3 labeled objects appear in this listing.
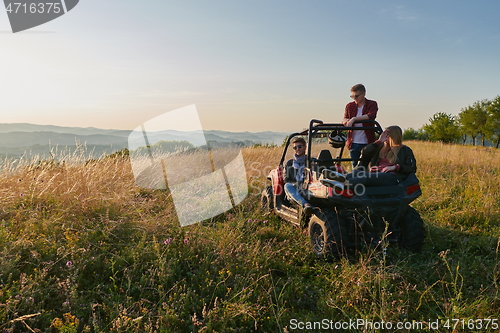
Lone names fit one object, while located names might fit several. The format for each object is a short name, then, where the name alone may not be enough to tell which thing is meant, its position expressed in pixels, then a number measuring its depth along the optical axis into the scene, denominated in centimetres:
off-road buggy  411
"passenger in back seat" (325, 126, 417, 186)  418
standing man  554
